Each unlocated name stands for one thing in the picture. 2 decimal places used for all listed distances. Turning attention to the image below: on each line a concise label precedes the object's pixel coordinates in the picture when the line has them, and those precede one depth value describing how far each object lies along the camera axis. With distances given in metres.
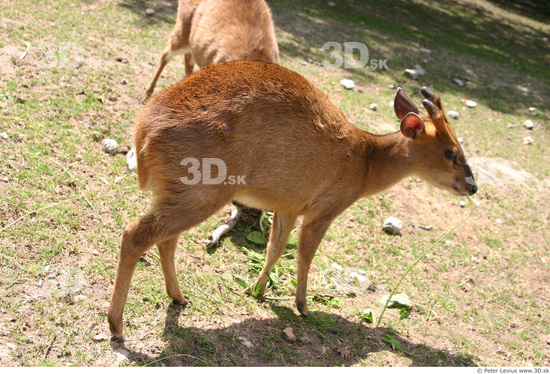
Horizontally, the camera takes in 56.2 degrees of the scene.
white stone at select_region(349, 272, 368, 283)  4.51
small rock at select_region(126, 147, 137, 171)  4.63
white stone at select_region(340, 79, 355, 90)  7.75
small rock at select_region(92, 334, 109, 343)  3.04
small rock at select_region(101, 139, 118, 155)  4.77
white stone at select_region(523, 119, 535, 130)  8.28
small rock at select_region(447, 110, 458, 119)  7.83
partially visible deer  5.26
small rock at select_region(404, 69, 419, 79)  8.88
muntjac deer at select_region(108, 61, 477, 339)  3.03
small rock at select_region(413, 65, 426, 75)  9.07
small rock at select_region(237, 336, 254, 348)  3.42
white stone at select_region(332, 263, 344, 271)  4.55
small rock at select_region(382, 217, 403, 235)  5.15
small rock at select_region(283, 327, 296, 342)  3.60
